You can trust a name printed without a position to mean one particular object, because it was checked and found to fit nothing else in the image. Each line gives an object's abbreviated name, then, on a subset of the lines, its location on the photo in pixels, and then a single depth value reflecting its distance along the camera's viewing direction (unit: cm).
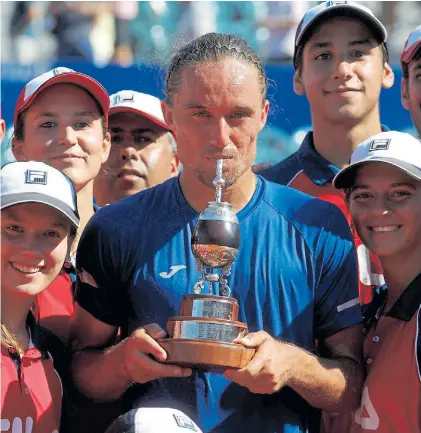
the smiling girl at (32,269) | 747
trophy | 664
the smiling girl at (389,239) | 766
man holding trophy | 731
